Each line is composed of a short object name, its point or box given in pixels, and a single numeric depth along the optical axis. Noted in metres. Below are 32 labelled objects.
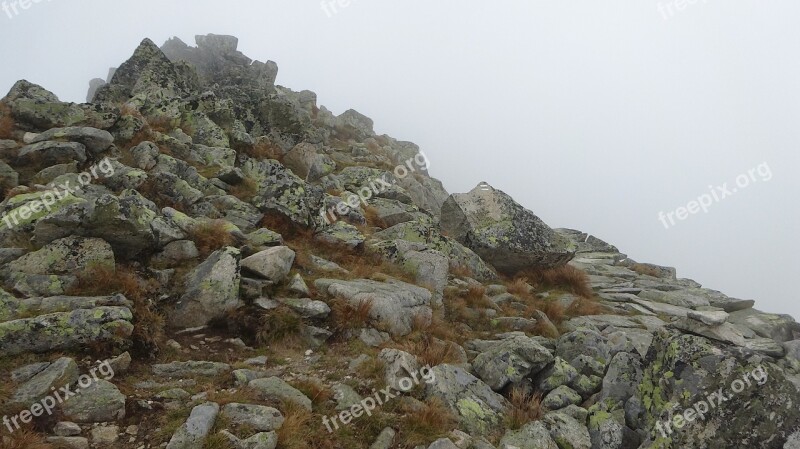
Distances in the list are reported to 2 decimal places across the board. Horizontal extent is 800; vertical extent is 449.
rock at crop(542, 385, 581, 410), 9.12
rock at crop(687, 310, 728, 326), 10.73
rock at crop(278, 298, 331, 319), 10.90
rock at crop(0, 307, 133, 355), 7.64
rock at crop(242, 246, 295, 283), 11.42
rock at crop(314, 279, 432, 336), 11.57
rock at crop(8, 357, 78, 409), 6.63
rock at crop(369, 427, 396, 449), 7.26
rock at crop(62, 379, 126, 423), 6.73
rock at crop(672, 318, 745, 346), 10.63
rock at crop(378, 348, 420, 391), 8.85
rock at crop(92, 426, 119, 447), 6.38
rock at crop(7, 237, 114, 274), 9.48
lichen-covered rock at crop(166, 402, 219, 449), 6.34
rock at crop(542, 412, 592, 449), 7.97
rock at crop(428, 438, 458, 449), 7.20
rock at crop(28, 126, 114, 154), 15.29
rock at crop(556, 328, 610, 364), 11.14
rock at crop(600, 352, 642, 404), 9.12
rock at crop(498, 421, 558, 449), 7.77
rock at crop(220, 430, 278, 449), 6.38
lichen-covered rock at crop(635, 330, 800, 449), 7.10
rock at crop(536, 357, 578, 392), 9.84
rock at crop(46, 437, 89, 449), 6.10
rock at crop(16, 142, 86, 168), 14.30
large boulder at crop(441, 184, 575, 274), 20.03
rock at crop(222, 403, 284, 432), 6.89
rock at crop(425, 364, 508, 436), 8.31
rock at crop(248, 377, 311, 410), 7.78
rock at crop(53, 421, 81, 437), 6.35
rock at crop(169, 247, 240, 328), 10.14
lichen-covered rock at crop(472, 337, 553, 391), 9.84
